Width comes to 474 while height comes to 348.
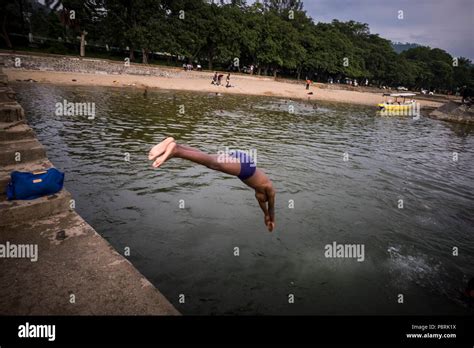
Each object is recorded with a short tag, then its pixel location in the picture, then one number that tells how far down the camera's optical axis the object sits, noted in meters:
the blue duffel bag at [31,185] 5.87
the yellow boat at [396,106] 46.25
